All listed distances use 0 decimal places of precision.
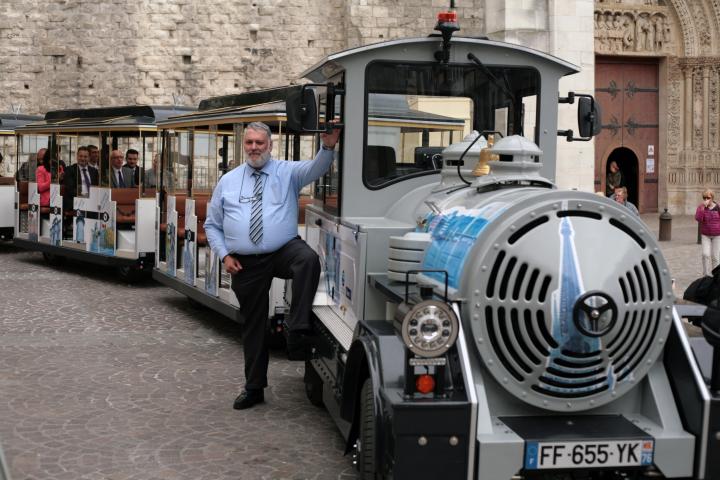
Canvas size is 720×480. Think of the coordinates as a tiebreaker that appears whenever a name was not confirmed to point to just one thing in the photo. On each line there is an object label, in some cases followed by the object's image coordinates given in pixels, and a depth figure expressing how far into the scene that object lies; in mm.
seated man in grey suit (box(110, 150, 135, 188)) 12016
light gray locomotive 3293
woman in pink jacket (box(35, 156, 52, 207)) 13555
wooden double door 21672
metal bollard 16567
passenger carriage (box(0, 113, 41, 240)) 15188
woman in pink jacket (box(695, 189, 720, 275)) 12234
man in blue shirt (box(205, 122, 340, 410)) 5406
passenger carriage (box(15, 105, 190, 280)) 11586
